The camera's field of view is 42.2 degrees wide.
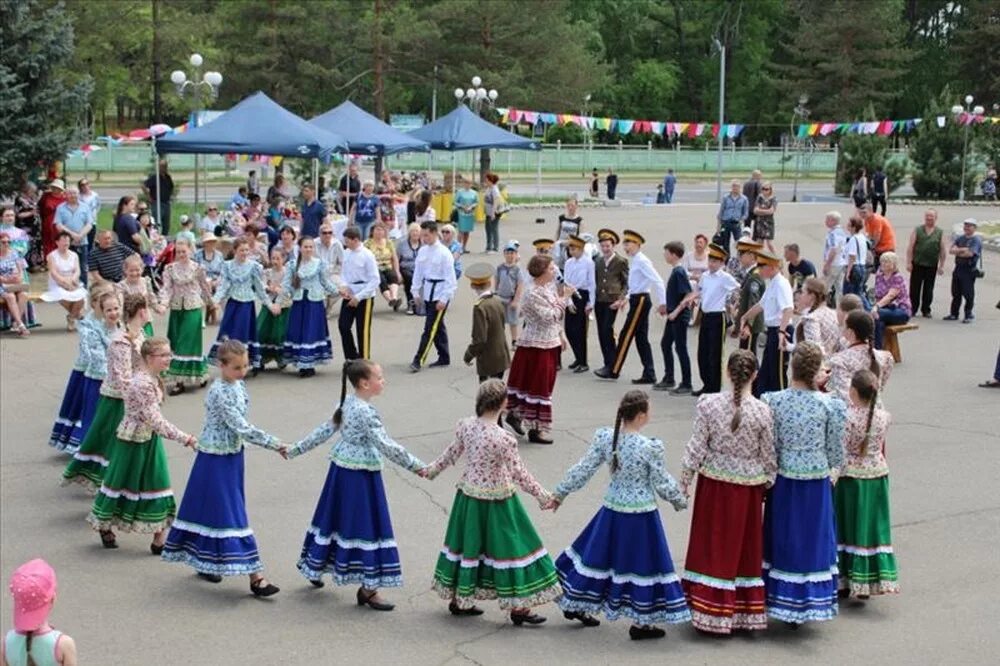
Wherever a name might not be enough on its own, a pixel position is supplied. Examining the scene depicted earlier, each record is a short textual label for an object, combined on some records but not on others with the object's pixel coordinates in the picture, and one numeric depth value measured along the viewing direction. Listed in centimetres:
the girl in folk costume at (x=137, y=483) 929
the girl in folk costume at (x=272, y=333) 1573
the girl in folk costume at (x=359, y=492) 798
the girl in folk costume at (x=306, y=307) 1544
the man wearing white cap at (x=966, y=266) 1933
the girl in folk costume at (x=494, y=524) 769
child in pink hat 480
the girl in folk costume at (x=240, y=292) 1487
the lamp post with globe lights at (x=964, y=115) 4256
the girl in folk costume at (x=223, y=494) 840
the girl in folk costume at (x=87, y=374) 1102
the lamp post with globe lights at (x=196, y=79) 2807
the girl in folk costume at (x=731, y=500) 752
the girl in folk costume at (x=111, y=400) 981
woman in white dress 1828
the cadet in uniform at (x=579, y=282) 1532
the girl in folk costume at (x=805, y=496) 760
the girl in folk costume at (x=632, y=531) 743
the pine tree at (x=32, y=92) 2334
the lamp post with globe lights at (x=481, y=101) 4012
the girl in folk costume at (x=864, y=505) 801
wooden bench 1647
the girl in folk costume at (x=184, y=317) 1445
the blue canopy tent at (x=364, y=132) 2703
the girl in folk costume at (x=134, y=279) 1304
